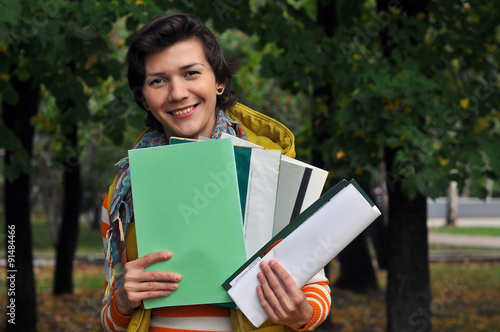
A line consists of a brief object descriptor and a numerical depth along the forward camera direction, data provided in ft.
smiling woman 5.52
